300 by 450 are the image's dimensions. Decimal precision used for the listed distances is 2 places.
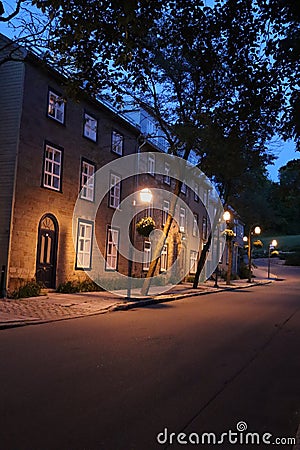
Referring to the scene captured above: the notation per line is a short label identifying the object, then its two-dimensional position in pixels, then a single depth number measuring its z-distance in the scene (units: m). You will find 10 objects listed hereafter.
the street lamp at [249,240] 35.00
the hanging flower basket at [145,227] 21.83
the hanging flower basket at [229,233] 30.85
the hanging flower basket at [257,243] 41.41
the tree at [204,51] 5.92
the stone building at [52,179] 16.52
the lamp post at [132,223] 17.36
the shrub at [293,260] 72.12
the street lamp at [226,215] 27.23
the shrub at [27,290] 15.75
